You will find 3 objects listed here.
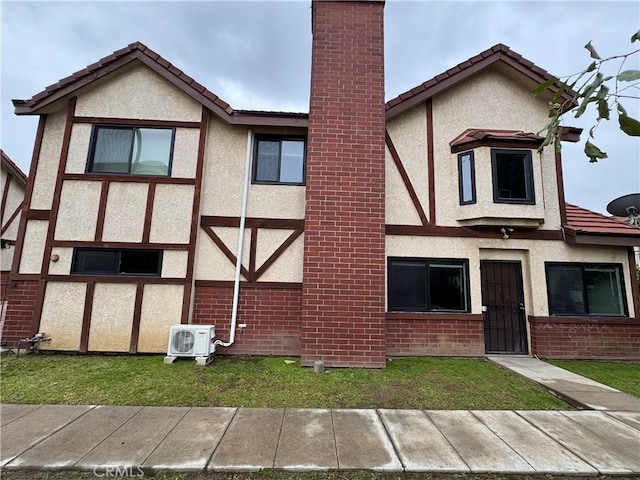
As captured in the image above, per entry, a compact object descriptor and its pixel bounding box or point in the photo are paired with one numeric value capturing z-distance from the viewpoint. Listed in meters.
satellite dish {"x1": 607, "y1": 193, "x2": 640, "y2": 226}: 8.27
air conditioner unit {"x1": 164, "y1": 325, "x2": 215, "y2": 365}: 5.78
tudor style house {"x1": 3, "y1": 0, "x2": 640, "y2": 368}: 6.19
